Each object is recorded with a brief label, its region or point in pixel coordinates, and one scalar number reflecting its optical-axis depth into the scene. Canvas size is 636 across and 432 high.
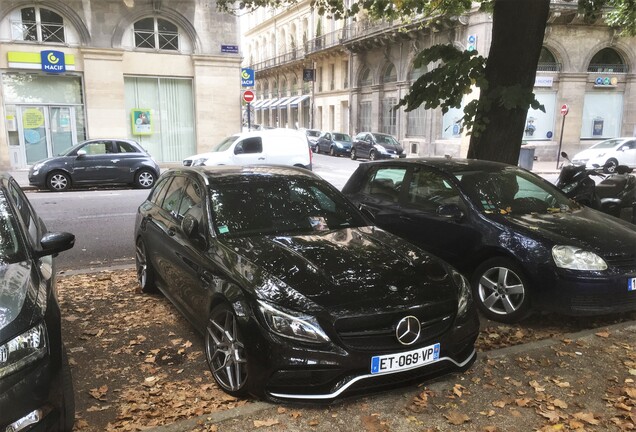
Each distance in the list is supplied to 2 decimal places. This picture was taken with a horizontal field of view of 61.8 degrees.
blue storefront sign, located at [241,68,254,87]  21.36
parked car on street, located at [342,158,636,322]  4.66
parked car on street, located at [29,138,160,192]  15.00
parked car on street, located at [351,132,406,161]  28.52
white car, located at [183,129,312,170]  16.17
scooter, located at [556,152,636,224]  8.20
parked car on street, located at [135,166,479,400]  3.31
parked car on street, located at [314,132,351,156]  32.75
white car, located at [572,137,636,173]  21.92
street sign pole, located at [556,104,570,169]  24.41
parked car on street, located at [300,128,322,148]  36.03
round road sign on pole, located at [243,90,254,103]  21.11
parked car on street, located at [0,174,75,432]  2.63
